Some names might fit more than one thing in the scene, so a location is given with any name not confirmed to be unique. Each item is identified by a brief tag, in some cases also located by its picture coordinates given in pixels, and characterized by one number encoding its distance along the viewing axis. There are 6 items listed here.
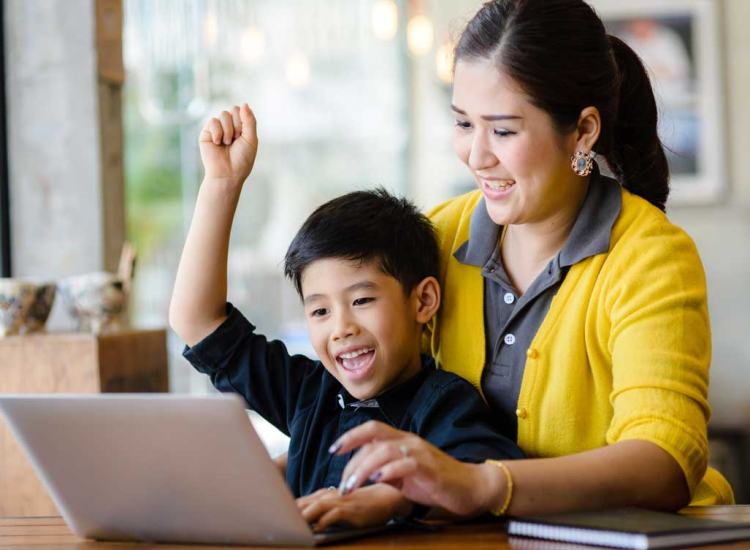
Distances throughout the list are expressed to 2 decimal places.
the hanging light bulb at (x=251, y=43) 5.26
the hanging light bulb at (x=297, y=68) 5.66
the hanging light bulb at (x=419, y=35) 4.96
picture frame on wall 4.96
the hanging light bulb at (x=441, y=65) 5.14
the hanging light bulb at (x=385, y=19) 5.07
